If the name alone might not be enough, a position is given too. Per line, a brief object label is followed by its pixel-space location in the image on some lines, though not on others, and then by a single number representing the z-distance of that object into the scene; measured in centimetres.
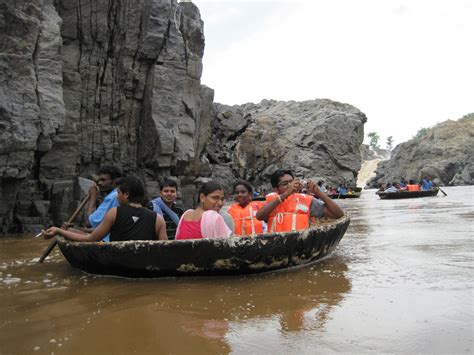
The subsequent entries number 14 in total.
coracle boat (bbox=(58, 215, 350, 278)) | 441
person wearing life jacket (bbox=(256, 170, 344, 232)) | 550
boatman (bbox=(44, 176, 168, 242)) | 480
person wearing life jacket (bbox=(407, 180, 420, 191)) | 2503
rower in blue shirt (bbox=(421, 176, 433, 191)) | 2681
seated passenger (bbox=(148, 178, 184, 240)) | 609
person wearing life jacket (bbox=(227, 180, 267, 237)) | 583
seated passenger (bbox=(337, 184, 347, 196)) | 3246
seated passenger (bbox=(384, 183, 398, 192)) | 2603
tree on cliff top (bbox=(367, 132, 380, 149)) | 13625
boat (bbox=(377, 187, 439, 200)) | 2400
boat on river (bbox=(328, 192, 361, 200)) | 3238
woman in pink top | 460
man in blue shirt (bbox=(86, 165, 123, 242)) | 545
